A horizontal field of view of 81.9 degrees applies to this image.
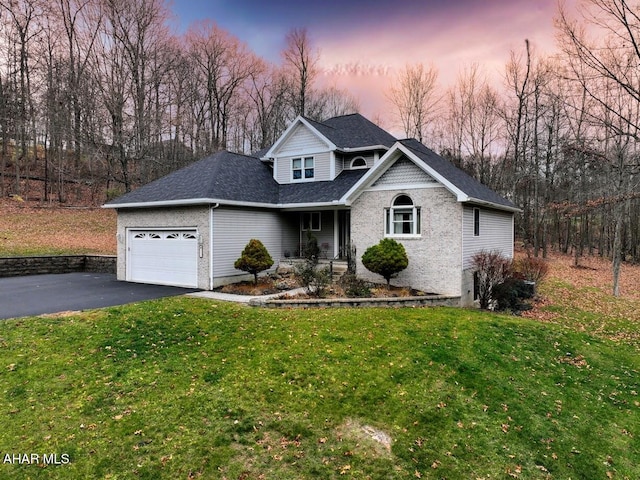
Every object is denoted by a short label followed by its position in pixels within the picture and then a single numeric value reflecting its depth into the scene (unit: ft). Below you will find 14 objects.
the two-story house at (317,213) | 41.29
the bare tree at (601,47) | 34.58
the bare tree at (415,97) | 103.50
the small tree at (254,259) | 42.93
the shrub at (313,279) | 38.80
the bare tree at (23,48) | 85.97
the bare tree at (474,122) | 97.14
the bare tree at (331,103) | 120.88
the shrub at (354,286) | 38.37
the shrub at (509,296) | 40.80
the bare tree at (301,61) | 108.62
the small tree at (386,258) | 40.65
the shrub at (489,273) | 40.63
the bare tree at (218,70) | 105.19
